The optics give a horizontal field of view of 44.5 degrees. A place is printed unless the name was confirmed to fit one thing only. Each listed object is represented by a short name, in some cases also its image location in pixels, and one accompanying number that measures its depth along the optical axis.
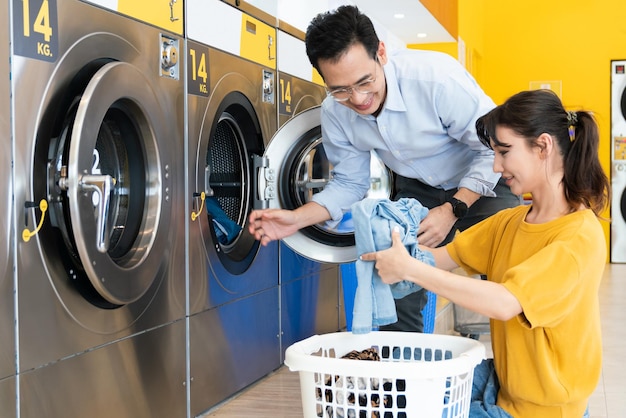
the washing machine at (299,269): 3.33
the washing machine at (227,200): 2.57
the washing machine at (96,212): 1.78
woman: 1.58
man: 2.10
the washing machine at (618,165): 7.33
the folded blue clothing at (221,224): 2.86
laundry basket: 1.42
